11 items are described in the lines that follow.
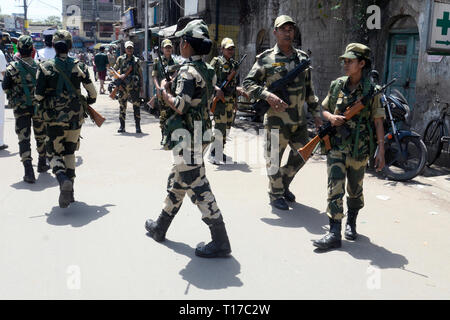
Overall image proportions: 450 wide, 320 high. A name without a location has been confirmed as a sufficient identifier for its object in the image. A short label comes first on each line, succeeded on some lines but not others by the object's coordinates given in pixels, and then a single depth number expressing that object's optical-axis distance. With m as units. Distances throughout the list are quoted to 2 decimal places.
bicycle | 6.36
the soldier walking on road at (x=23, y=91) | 5.66
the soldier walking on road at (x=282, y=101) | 4.34
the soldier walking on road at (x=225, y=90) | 6.53
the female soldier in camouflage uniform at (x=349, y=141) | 3.63
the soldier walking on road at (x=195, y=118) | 3.23
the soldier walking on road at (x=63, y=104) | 4.44
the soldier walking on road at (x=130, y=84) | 9.23
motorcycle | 5.82
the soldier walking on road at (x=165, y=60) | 7.66
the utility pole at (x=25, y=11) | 42.17
